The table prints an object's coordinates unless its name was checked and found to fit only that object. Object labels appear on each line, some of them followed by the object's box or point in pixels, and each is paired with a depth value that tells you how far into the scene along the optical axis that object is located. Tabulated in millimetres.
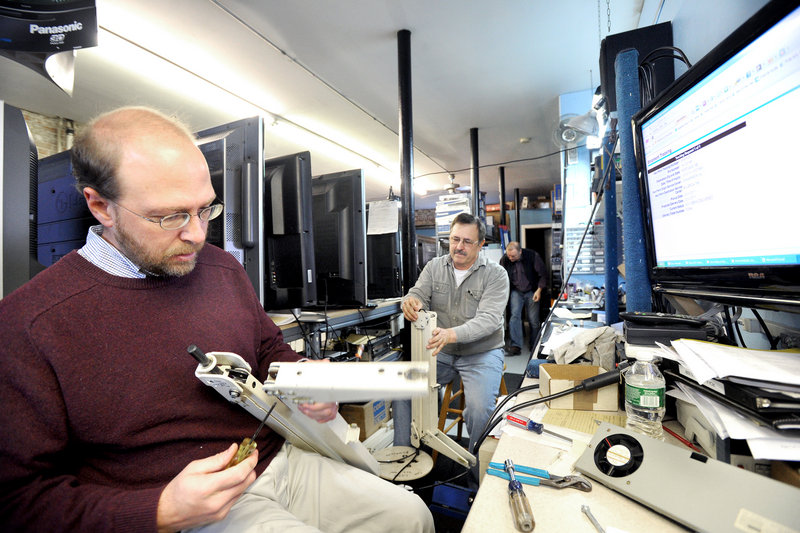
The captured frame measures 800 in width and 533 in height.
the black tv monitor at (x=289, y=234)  1431
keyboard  827
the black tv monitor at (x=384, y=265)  2367
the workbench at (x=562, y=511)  484
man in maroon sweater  562
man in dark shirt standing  4750
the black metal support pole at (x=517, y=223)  8742
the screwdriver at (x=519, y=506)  483
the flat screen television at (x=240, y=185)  1238
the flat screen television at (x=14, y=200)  785
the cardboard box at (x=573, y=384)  872
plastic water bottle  688
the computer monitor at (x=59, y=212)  1269
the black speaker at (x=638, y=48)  1276
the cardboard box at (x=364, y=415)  1967
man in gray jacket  1816
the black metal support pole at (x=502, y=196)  6637
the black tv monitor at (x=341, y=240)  1696
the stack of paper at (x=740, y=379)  490
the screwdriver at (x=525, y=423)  776
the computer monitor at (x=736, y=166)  553
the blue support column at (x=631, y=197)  1105
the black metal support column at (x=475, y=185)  4445
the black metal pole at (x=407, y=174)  2465
